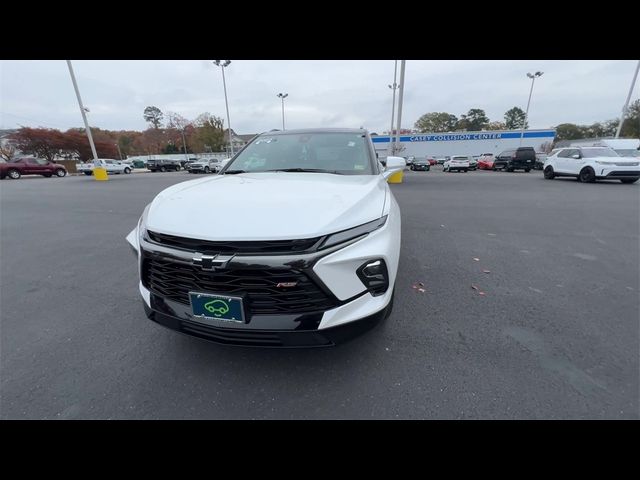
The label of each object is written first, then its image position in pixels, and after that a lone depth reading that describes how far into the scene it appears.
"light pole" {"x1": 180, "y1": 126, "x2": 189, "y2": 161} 62.62
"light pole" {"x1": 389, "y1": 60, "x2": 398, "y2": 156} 36.81
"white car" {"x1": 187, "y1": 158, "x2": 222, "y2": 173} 29.98
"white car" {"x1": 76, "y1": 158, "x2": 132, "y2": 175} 28.26
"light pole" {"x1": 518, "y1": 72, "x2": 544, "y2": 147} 42.22
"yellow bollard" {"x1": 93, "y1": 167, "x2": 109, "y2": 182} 20.44
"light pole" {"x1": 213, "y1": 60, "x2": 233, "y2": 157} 31.41
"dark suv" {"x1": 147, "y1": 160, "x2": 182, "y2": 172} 34.56
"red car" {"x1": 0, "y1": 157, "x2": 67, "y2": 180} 23.09
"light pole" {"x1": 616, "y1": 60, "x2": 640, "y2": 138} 26.52
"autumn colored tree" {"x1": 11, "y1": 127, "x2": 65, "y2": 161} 43.09
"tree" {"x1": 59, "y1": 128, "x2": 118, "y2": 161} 46.25
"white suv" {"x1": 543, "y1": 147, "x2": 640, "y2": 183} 11.37
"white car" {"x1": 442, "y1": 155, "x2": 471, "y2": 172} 24.42
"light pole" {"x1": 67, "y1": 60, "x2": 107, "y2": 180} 19.42
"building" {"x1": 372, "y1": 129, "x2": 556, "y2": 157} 42.12
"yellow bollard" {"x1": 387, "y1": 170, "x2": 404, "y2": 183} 12.83
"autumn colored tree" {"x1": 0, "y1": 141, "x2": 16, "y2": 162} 43.09
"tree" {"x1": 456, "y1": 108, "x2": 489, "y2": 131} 79.25
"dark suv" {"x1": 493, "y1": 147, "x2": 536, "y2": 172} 21.48
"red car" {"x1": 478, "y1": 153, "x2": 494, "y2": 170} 27.53
